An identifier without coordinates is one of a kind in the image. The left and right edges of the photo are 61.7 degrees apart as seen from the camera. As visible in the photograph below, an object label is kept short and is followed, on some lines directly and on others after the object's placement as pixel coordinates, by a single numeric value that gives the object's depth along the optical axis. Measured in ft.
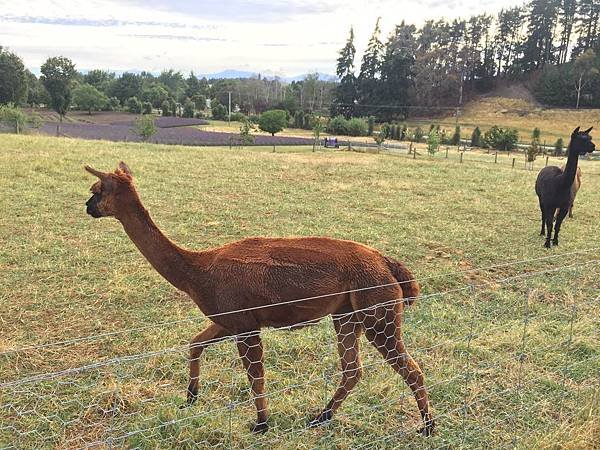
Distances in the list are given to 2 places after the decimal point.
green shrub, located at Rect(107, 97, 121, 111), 277.85
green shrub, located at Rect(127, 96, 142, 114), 261.85
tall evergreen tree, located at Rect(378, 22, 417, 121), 232.73
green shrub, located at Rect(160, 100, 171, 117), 265.13
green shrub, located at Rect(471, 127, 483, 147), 163.22
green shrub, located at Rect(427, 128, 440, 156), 114.62
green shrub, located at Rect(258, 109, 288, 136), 174.19
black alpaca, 30.12
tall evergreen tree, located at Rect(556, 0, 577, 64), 248.11
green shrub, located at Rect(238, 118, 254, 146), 134.62
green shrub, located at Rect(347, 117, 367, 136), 202.06
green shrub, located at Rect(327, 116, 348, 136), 205.77
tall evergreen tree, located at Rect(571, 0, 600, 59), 244.83
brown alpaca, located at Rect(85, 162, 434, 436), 11.19
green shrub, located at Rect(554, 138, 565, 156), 140.50
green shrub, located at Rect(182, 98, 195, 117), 258.57
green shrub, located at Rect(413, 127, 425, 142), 180.57
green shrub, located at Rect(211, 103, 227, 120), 258.37
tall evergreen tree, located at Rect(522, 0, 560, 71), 247.50
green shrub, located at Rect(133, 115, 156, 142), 123.25
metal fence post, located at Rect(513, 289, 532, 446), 13.55
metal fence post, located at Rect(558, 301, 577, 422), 12.79
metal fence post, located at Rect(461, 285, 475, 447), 11.78
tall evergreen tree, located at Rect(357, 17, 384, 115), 237.25
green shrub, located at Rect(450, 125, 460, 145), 166.76
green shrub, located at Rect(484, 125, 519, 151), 146.51
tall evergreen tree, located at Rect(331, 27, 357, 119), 243.60
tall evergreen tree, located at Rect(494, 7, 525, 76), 253.24
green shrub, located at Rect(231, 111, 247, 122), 240.75
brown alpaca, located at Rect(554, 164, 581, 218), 31.76
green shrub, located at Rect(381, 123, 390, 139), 187.68
